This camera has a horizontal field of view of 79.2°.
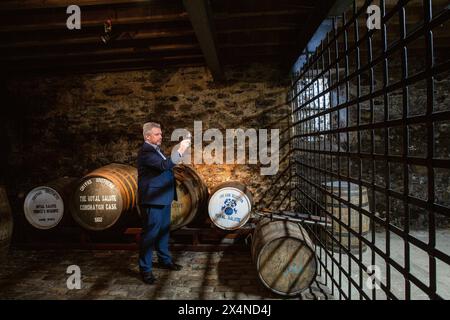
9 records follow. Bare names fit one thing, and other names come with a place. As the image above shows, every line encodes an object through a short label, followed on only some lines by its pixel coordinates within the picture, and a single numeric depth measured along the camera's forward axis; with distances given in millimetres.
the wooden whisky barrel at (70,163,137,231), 3666
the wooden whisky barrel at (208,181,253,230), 3758
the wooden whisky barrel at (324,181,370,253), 3004
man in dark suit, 3066
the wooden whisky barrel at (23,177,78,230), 3881
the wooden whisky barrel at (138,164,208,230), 3746
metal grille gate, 1352
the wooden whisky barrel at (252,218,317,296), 2678
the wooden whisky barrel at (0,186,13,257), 2816
